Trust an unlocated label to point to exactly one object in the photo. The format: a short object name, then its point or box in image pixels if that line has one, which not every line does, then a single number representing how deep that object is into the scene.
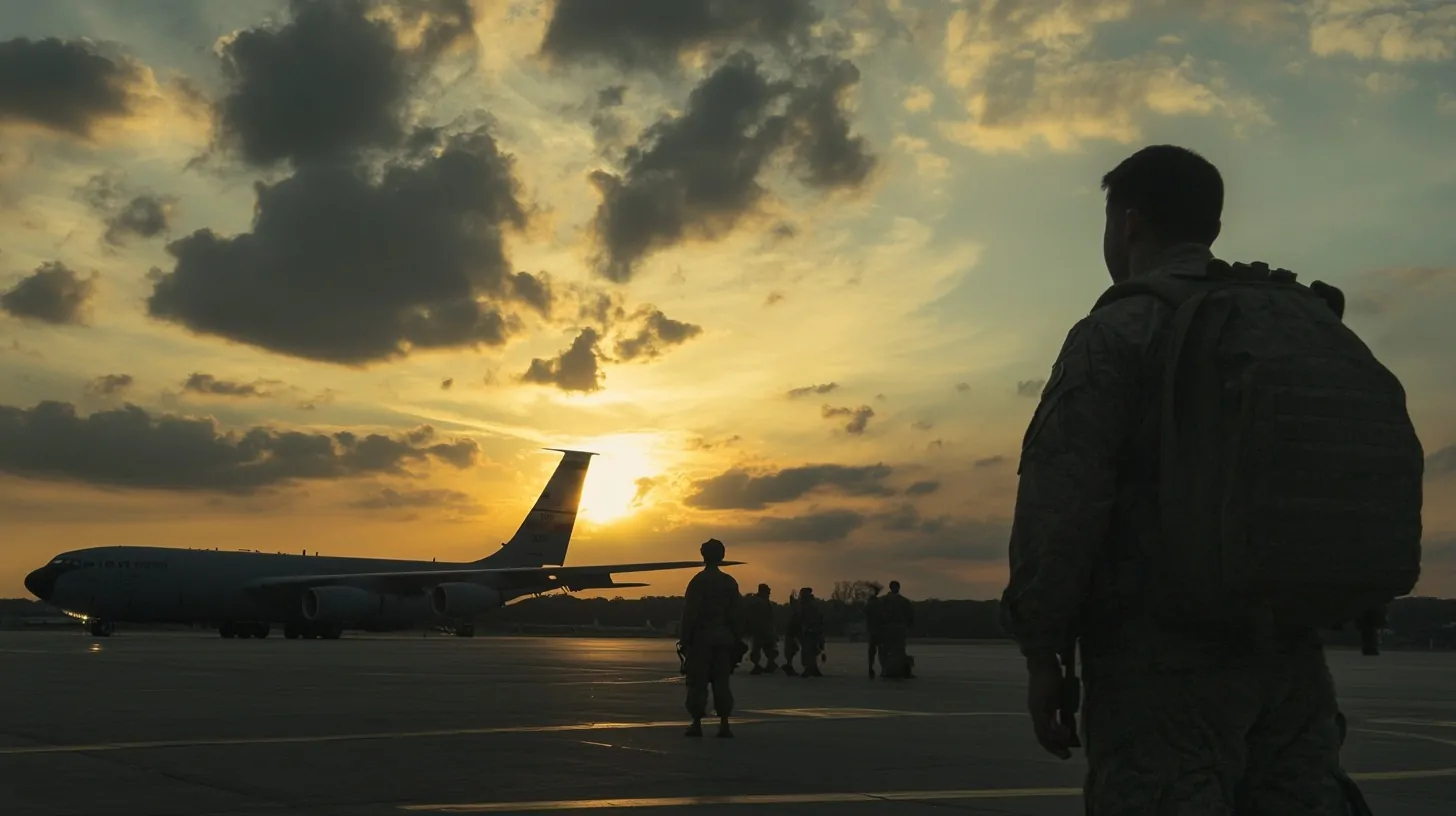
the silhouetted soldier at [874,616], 23.48
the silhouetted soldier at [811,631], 24.58
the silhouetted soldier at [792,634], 25.89
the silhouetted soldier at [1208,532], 2.93
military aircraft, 45.22
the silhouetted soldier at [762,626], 24.84
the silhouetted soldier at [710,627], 12.44
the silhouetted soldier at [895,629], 23.25
